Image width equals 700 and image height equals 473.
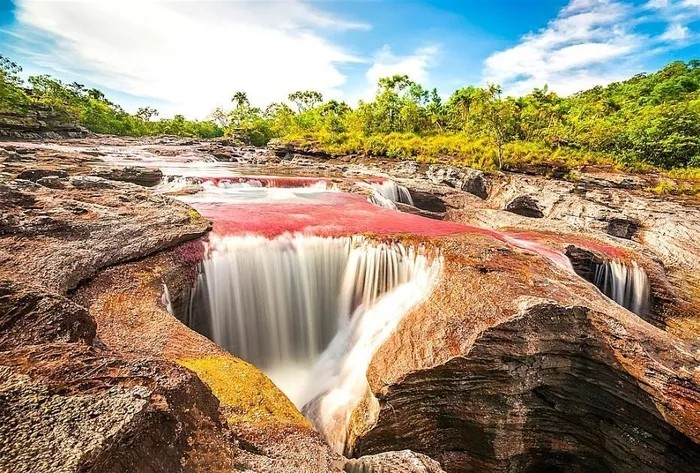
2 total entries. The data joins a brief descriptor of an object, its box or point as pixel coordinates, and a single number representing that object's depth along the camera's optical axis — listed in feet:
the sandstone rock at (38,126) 130.21
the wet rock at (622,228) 54.29
